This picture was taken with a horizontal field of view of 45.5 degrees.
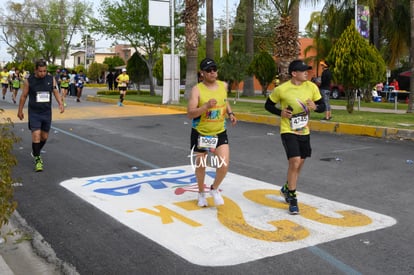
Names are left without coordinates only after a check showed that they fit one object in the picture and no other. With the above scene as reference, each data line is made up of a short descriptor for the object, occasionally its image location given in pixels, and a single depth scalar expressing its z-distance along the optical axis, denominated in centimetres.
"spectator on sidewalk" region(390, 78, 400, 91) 2891
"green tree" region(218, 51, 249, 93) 2475
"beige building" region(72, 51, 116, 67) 10609
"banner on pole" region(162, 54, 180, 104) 2217
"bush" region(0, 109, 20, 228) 385
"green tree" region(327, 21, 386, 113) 1445
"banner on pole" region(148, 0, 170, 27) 2172
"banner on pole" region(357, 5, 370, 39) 1877
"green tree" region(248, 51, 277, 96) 2759
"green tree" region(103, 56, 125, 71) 6313
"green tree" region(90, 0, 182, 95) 2834
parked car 3174
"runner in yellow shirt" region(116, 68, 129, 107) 2227
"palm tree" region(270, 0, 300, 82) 1981
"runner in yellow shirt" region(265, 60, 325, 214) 554
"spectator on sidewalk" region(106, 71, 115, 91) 3706
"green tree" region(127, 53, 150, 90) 3241
